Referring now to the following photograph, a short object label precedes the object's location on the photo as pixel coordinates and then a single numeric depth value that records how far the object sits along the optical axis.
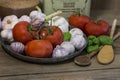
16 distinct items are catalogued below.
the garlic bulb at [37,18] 0.79
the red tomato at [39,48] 0.73
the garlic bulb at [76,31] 0.81
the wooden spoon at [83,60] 0.75
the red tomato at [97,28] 0.83
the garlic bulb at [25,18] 0.81
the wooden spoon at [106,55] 0.76
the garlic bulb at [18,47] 0.75
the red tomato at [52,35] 0.75
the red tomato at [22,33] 0.75
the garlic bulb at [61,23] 0.83
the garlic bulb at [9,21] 0.81
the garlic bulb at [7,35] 0.78
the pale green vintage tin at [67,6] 0.93
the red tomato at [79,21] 0.86
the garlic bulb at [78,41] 0.77
